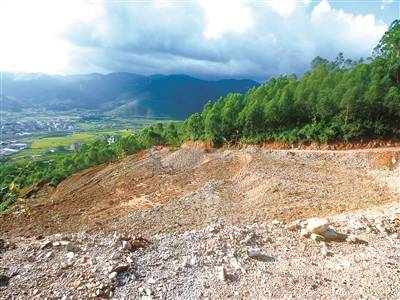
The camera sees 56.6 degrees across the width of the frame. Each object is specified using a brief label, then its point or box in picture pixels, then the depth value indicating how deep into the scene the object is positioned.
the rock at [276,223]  12.20
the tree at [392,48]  30.38
